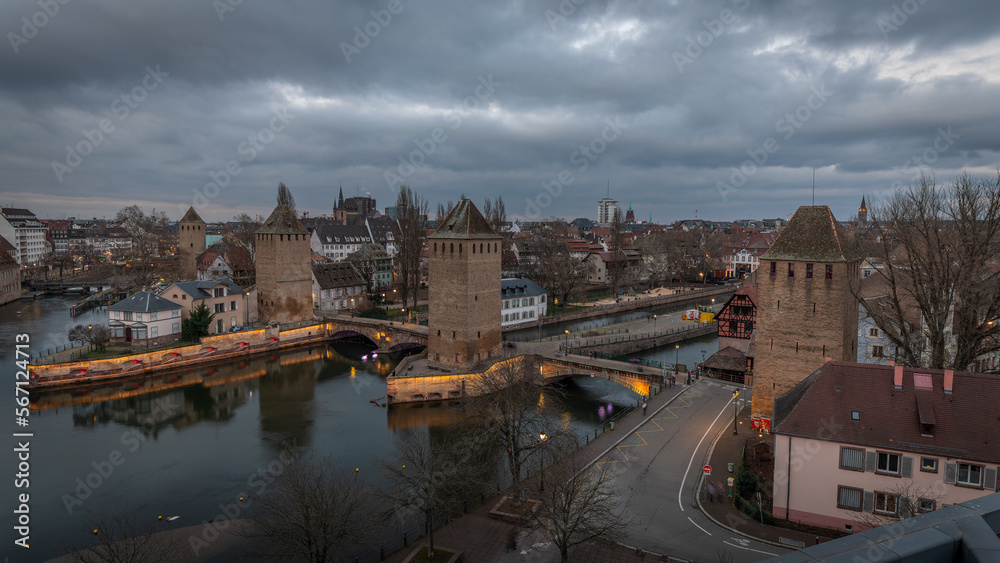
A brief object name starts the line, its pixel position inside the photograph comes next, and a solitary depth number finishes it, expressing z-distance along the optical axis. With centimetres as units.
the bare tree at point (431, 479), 1489
